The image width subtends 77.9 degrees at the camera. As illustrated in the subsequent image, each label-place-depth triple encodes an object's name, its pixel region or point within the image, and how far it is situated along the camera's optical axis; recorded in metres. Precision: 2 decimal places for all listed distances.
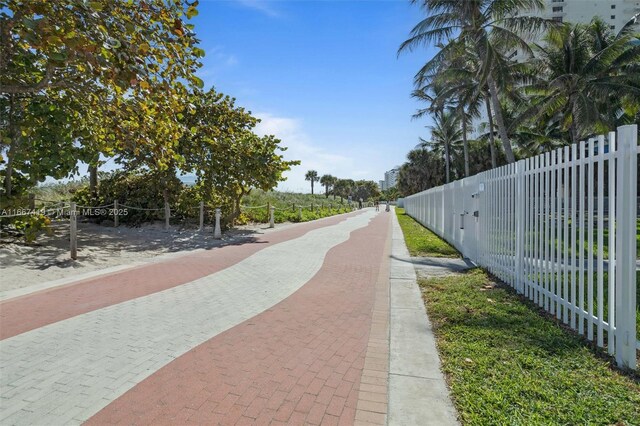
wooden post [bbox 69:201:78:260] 9.27
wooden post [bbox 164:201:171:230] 16.50
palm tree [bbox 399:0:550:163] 17.02
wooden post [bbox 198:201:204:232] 16.69
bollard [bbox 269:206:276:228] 20.23
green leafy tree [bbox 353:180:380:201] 115.12
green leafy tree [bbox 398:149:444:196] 55.11
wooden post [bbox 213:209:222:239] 14.98
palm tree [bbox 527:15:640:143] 21.88
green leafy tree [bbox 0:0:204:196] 5.02
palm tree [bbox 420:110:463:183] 39.58
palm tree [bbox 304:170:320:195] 106.12
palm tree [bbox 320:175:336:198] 104.91
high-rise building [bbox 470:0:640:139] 81.75
